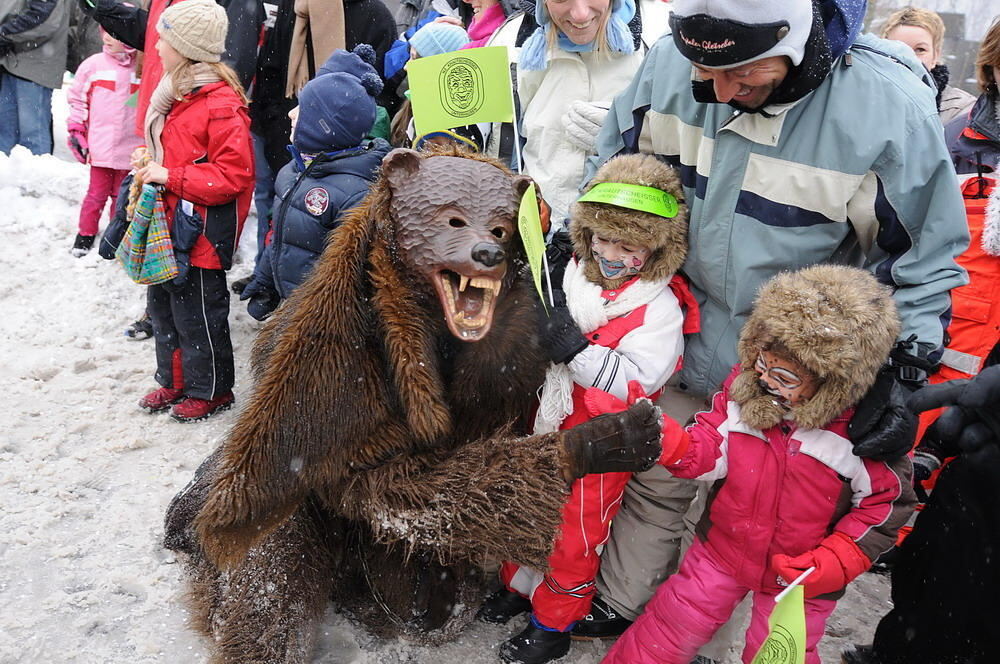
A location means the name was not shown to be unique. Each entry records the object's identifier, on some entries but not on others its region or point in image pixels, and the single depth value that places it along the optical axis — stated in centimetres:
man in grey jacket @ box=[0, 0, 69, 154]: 634
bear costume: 195
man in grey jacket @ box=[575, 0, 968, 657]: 204
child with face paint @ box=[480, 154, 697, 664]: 223
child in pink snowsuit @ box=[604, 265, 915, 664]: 206
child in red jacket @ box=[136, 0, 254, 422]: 381
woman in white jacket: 291
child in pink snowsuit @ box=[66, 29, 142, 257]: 548
